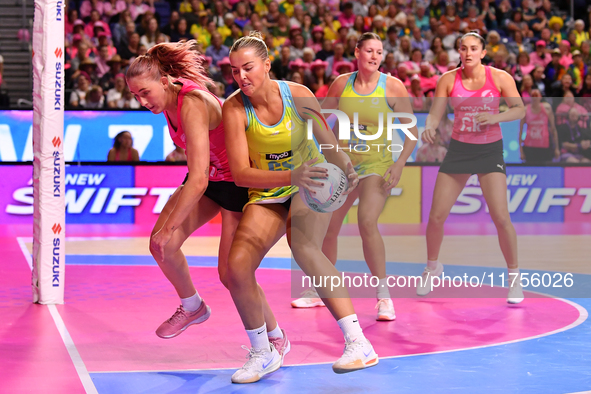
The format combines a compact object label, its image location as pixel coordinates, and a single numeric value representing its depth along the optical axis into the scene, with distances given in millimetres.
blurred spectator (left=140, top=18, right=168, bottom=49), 13906
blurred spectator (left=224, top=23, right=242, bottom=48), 14734
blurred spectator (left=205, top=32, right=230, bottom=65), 14172
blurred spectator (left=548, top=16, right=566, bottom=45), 16473
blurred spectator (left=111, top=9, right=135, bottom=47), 13990
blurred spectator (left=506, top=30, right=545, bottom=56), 15273
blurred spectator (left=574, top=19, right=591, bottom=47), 16181
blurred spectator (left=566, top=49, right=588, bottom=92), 14709
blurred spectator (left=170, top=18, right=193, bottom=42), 14248
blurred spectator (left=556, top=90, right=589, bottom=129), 12094
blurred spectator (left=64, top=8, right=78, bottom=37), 14342
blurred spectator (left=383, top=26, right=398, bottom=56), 14977
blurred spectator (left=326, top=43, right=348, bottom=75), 14172
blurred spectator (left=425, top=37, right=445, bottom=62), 15094
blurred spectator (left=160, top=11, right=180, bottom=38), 14398
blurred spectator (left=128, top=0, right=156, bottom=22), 14828
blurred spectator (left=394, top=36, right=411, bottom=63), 14788
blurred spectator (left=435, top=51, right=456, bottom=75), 14555
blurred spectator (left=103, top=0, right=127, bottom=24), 14680
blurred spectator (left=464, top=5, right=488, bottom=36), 16089
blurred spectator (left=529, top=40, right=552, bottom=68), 15219
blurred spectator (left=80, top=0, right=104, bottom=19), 14758
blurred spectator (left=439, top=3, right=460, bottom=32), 16172
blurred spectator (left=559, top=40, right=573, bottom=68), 15127
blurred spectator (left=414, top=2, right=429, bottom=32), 16328
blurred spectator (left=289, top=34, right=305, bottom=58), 14555
